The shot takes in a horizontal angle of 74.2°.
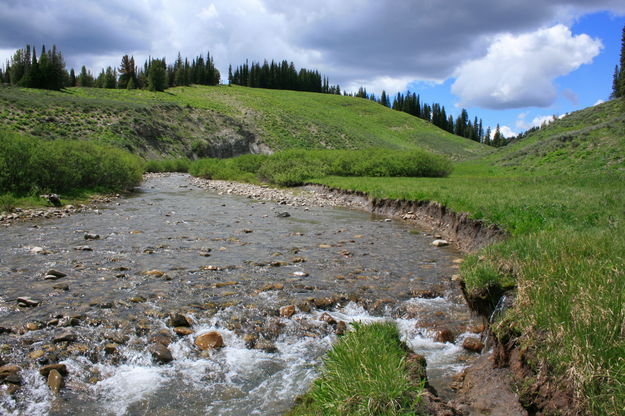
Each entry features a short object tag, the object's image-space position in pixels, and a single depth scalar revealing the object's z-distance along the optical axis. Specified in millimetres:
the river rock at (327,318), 7315
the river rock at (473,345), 6277
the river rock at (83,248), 11828
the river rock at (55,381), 5105
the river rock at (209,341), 6408
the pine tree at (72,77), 107169
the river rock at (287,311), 7638
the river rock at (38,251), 11266
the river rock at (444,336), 6688
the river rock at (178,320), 6977
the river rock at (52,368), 5352
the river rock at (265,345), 6434
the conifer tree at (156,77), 107500
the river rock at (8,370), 5156
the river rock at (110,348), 6047
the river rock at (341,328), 6898
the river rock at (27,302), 7427
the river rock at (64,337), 6188
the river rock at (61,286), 8408
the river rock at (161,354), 5988
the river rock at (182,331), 6746
